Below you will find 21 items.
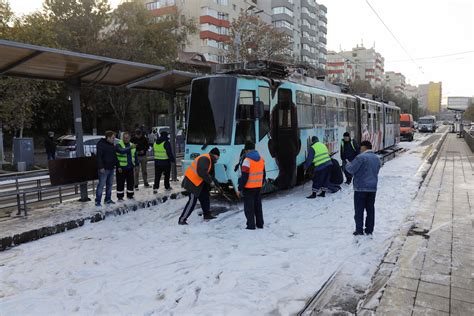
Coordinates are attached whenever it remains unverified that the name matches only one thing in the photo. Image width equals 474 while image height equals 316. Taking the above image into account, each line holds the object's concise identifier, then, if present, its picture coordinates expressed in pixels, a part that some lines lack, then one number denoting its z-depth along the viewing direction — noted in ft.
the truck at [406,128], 131.34
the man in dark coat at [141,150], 36.53
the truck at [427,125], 200.64
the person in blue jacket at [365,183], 22.08
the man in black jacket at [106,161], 29.30
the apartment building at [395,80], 524.52
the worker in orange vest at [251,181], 24.17
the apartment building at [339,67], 349.31
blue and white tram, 29.91
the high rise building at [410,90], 592.60
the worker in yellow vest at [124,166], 31.48
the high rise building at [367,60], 432.66
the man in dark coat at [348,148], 39.34
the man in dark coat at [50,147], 64.28
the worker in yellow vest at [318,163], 34.12
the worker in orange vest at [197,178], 25.18
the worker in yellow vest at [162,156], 35.04
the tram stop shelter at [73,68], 24.22
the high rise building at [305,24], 234.58
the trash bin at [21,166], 61.77
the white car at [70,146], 67.97
